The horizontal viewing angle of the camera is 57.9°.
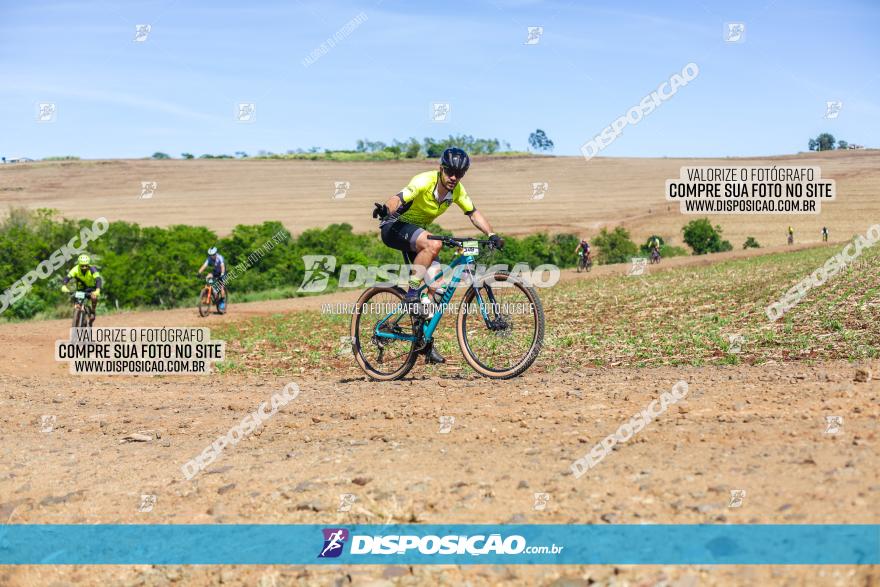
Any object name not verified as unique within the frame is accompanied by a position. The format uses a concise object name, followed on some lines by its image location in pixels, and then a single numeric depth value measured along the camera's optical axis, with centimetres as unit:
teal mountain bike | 810
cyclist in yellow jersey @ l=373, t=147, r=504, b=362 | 812
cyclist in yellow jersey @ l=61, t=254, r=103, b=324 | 1700
